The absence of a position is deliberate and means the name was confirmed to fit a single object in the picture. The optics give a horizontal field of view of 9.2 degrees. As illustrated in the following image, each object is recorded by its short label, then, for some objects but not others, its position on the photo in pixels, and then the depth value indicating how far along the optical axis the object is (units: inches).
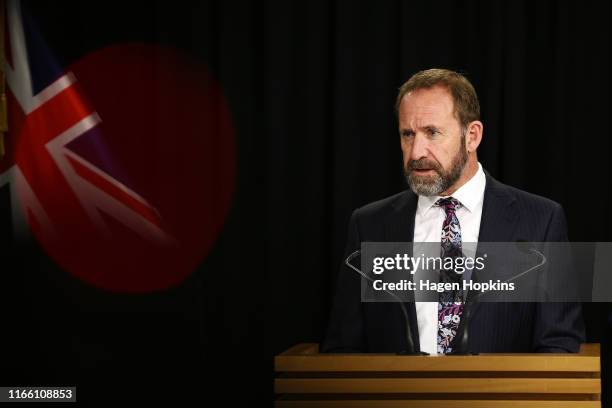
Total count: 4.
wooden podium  269.1
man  290.0
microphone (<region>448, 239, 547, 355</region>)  273.6
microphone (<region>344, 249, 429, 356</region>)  275.2
